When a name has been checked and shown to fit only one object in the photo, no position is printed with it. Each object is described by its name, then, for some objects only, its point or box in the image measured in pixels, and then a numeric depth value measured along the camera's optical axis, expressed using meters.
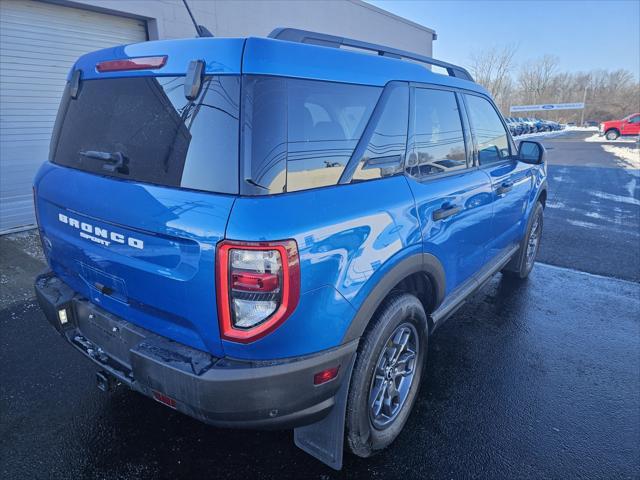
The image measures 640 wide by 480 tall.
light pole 67.47
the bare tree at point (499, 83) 58.53
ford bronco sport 1.56
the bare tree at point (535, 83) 73.88
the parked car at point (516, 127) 33.51
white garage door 5.70
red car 30.66
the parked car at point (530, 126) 38.81
